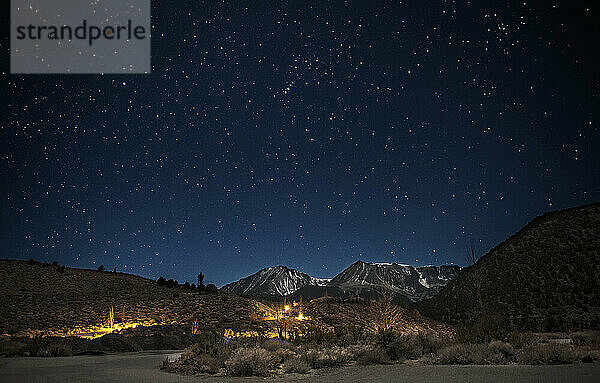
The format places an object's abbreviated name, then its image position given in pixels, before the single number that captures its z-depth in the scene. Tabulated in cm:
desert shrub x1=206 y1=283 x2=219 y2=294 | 5421
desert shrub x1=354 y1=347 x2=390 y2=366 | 1393
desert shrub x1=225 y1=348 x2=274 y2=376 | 1175
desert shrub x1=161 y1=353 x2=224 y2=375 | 1222
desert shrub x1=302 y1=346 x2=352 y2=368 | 1348
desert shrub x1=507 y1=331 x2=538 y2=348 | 1483
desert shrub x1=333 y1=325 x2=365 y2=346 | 1928
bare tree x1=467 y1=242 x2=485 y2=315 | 5111
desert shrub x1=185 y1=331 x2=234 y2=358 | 1387
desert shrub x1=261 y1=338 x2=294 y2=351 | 1697
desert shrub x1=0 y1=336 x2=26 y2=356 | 1886
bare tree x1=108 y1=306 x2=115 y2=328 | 3347
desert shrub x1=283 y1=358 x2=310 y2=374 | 1219
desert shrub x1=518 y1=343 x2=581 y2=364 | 1197
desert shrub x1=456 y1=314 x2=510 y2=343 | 1556
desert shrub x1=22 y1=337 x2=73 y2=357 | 1855
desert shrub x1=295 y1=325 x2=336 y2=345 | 1877
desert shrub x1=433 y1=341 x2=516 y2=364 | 1256
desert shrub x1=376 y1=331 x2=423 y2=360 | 1497
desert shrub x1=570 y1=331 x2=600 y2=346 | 1853
